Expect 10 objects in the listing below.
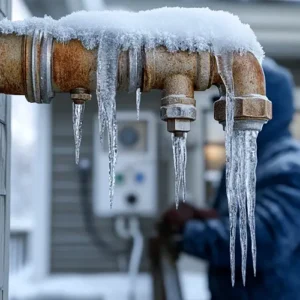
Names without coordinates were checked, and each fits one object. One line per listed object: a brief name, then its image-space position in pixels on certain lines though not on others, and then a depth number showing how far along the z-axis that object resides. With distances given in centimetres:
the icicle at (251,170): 123
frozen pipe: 118
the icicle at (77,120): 123
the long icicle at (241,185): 123
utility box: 496
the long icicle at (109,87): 118
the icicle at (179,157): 124
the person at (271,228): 174
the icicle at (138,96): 122
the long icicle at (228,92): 120
